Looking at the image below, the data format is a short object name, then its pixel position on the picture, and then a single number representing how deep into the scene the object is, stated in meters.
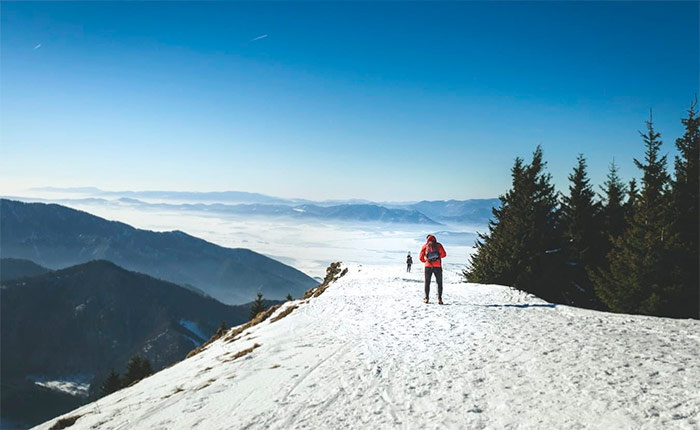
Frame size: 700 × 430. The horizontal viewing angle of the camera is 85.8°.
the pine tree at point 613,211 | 28.78
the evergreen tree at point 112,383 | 53.81
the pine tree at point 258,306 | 57.31
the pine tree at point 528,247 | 25.44
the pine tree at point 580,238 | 27.41
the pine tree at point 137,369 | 53.90
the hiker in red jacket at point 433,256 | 16.19
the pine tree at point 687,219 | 18.53
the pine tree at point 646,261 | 18.84
